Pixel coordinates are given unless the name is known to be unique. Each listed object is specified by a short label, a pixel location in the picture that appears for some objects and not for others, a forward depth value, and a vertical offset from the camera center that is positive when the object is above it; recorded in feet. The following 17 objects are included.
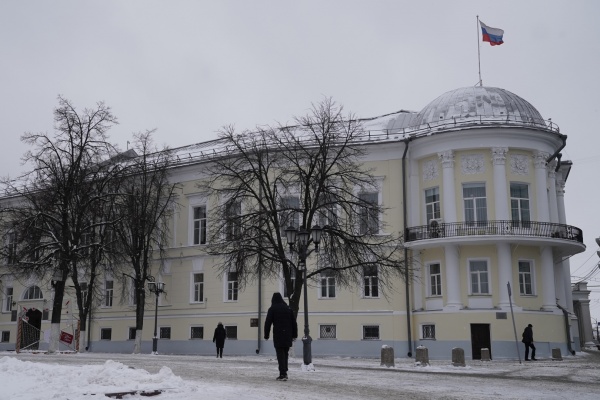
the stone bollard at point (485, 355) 102.06 -3.84
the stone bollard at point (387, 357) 82.38 -3.27
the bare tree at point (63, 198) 114.73 +22.48
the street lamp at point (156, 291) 125.59 +7.07
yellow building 114.21 +13.67
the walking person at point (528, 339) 103.71 -1.58
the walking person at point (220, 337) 107.45 -1.03
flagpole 138.41 +53.59
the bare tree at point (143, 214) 131.13 +22.32
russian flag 129.80 +54.36
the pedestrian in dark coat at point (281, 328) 51.55 +0.14
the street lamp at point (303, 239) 77.72 +10.17
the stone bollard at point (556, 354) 106.73 -3.94
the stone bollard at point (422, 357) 80.07 -3.21
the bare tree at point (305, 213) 97.81 +17.03
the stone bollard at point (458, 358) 81.00 -3.38
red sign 123.13 -1.03
